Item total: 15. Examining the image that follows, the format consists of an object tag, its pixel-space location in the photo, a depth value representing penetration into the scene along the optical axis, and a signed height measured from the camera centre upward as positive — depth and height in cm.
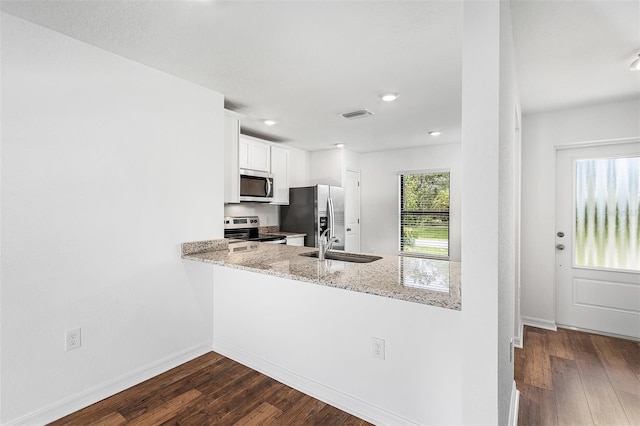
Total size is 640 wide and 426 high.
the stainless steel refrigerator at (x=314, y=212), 480 -1
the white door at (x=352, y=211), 573 +0
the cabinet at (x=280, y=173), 465 +59
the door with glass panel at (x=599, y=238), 314 -29
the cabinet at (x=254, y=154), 408 +79
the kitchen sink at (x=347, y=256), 252 -38
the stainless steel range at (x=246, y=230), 414 -26
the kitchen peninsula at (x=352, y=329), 163 -76
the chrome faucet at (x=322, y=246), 246 -28
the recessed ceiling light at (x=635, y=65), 225 +109
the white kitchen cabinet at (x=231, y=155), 319 +58
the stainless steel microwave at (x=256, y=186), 402 +34
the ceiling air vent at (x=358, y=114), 337 +109
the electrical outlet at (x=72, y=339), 197 -82
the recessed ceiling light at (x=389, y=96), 286 +108
